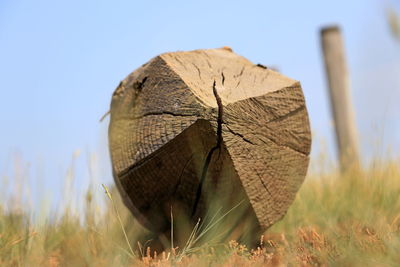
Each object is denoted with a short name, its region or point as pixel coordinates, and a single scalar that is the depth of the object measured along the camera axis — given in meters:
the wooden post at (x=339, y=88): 12.09
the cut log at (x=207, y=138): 4.21
